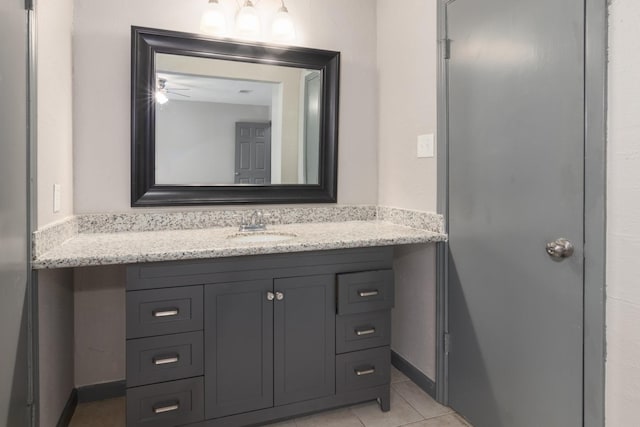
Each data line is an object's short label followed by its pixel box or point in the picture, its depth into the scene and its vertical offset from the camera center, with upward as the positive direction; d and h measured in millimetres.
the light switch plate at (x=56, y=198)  1597 +18
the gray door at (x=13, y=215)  1095 -38
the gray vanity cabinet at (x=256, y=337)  1527 -553
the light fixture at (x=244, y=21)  2027 +954
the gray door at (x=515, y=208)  1318 -13
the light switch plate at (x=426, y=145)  1987 +297
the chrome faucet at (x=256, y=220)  2148 -91
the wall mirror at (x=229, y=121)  2014 +437
